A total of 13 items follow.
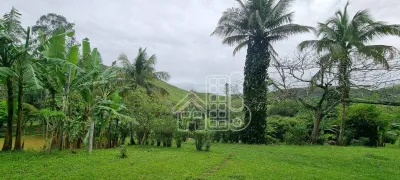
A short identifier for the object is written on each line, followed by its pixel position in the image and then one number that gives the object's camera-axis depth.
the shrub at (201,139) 13.07
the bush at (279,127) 19.28
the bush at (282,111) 27.27
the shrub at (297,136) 17.11
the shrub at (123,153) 9.83
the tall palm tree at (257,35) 17.55
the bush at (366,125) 18.03
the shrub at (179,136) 14.36
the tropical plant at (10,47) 8.97
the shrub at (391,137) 18.86
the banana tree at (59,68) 9.79
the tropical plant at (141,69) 23.44
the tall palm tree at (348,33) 15.45
